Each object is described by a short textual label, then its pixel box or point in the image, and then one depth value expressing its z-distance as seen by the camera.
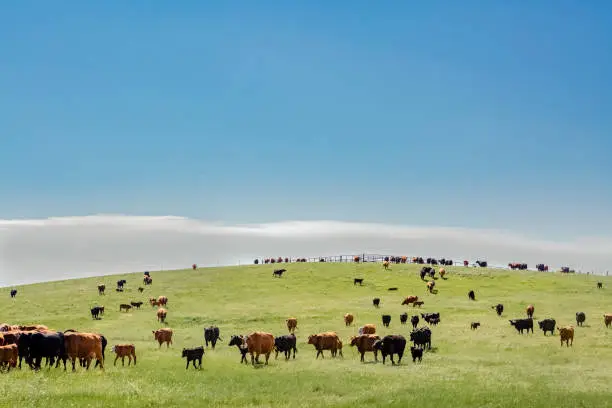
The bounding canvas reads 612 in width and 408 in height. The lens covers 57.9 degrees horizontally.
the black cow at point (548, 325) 47.50
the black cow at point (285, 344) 35.06
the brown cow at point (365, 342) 35.65
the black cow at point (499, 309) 59.80
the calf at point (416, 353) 33.81
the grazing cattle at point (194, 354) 29.89
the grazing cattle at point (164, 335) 42.41
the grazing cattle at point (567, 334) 41.16
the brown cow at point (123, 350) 31.23
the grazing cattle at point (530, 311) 57.88
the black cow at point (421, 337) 39.72
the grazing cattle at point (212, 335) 41.62
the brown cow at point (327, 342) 36.75
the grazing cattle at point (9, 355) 25.83
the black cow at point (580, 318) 51.72
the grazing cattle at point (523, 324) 48.53
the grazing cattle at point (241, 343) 33.16
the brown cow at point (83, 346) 27.81
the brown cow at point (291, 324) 49.84
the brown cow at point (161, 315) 58.34
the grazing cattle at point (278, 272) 89.69
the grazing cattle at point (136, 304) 68.19
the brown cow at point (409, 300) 66.81
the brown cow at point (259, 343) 33.50
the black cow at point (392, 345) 33.28
